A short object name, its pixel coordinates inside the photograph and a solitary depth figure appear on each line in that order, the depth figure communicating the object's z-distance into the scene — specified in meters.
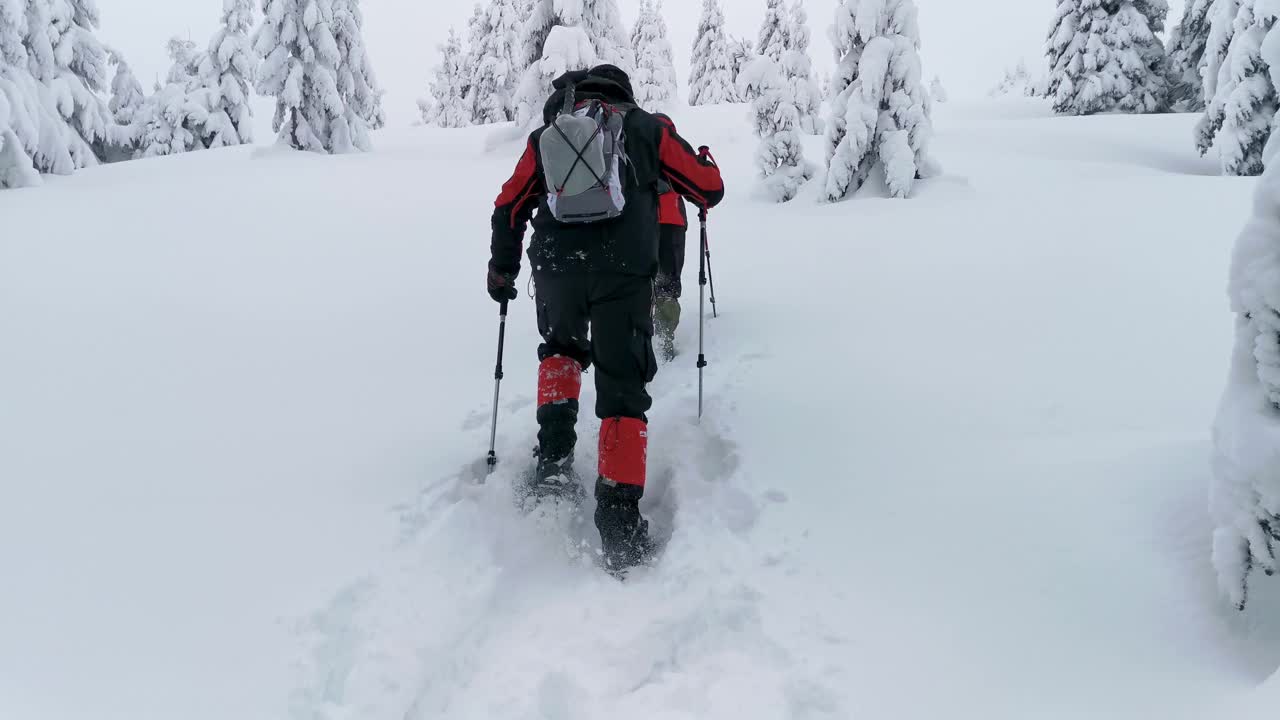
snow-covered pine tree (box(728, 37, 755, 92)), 39.31
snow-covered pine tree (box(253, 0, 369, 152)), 19.75
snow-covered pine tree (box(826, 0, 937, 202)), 10.94
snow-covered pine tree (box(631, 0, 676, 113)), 37.53
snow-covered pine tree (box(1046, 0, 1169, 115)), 21.47
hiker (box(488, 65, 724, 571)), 3.27
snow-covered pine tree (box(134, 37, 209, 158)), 27.73
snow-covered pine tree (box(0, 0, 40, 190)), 13.61
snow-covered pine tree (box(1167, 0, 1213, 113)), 21.36
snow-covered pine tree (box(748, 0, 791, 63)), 16.89
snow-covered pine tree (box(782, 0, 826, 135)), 13.18
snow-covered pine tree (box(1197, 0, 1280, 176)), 11.94
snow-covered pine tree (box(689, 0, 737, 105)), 42.22
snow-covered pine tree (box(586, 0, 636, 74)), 21.02
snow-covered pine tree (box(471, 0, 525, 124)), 34.47
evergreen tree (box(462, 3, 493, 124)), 36.34
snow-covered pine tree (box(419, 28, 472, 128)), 43.34
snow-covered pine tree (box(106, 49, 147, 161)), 28.80
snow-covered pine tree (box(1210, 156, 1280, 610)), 2.13
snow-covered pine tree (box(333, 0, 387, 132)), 21.28
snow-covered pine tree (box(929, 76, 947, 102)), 43.44
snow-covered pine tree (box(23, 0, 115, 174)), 16.31
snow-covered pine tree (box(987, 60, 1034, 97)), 57.24
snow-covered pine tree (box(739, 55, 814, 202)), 12.40
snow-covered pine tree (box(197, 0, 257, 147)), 27.47
